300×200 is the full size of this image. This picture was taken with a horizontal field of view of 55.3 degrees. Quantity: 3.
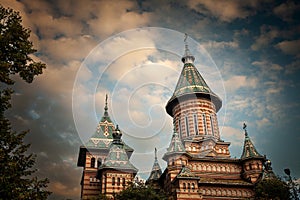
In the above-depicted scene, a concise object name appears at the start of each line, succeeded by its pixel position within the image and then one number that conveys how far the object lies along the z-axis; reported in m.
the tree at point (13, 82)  13.36
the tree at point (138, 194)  24.03
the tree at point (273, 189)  26.03
